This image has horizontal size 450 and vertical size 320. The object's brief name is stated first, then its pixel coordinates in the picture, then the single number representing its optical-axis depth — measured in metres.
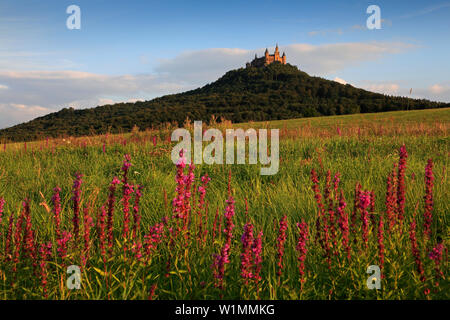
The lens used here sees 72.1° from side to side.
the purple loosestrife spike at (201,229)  3.05
